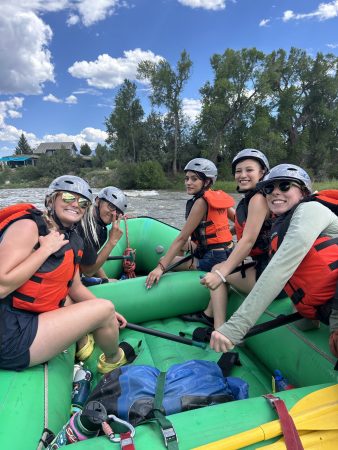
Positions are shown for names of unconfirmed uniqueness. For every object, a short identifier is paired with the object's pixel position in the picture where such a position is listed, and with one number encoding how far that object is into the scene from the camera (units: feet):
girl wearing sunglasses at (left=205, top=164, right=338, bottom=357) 4.56
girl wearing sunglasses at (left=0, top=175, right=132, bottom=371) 4.77
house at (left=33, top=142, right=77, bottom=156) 209.26
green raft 3.74
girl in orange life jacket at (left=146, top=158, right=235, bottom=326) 8.50
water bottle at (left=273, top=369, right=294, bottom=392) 5.71
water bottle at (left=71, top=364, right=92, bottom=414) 5.77
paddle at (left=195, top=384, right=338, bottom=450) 3.51
